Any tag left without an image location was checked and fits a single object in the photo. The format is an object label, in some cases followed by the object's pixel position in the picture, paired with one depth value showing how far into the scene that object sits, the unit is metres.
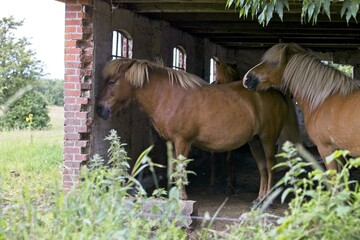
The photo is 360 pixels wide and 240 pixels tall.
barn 12.87
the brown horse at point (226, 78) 16.44
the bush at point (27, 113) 35.13
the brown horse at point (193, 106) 13.22
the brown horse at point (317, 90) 11.36
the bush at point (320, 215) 5.50
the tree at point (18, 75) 36.03
